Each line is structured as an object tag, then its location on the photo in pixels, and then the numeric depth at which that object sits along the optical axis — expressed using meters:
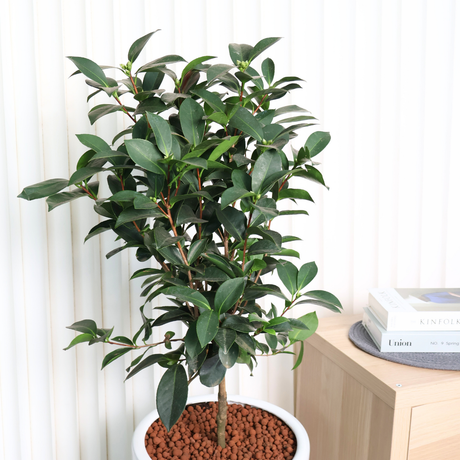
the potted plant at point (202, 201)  0.67
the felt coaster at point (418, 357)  0.99
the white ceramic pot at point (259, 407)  0.86
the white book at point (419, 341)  1.06
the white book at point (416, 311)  1.06
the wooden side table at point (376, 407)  0.91
